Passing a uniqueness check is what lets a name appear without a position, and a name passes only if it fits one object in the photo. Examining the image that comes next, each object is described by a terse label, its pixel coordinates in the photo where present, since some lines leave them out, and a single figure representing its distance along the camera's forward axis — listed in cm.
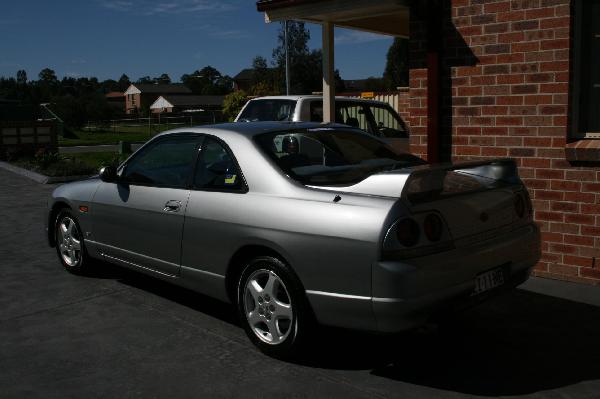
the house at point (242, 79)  14442
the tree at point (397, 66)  8262
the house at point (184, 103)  11312
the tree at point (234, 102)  3584
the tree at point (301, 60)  8980
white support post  859
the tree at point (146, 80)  18490
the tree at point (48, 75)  17475
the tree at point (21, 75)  19125
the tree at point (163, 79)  19292
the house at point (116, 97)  16488
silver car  381
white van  1057
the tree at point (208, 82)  14325
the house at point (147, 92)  13775
